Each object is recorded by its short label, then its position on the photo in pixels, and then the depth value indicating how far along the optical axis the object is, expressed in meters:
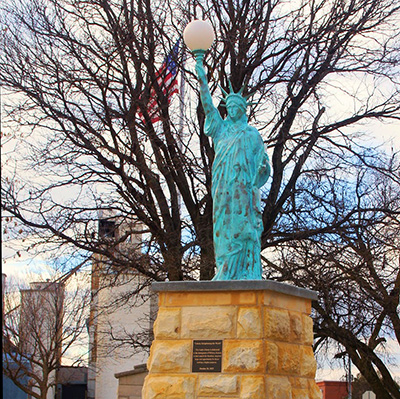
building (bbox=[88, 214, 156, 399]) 30.03
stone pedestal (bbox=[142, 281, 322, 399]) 7.13
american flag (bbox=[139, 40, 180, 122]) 15.69
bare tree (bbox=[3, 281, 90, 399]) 28.66
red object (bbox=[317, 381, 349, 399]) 38.31
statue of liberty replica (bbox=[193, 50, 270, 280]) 8.04
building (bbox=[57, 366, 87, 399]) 36.19
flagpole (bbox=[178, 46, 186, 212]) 15.85
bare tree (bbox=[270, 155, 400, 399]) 14.55
